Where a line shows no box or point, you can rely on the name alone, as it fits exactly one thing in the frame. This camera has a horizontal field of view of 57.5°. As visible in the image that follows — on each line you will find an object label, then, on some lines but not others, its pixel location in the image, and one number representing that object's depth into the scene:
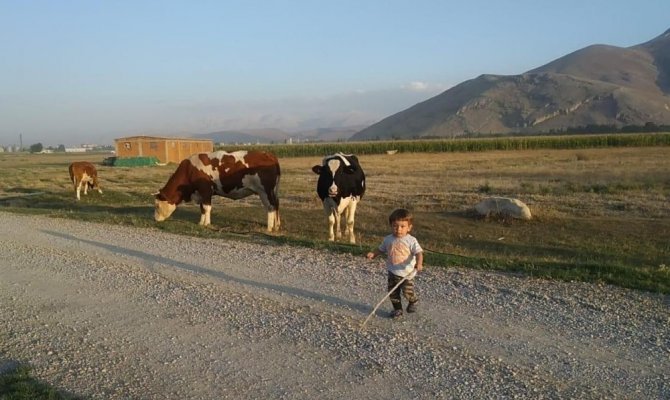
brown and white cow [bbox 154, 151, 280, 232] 18.41
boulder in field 19.78
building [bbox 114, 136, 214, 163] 67.00
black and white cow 16.02
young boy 7.34
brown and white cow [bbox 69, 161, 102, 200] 27.90
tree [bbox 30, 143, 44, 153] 190.43
